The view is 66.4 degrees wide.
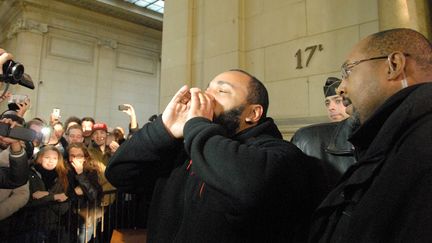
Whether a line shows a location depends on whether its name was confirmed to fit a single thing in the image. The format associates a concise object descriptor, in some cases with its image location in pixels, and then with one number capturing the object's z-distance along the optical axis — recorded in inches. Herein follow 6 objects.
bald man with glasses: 33.6
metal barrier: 119.0
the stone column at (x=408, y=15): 112.1
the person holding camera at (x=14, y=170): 96.4
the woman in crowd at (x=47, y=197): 122.3
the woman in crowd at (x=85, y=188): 138.1
